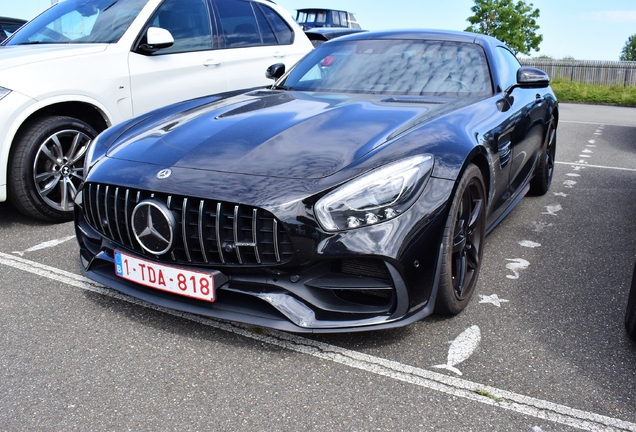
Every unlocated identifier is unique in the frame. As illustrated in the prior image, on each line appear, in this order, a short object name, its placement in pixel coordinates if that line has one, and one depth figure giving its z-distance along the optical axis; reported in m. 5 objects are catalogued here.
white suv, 4.08
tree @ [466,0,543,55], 46.62
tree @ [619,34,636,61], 96.94
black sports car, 2.38
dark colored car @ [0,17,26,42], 7.75
